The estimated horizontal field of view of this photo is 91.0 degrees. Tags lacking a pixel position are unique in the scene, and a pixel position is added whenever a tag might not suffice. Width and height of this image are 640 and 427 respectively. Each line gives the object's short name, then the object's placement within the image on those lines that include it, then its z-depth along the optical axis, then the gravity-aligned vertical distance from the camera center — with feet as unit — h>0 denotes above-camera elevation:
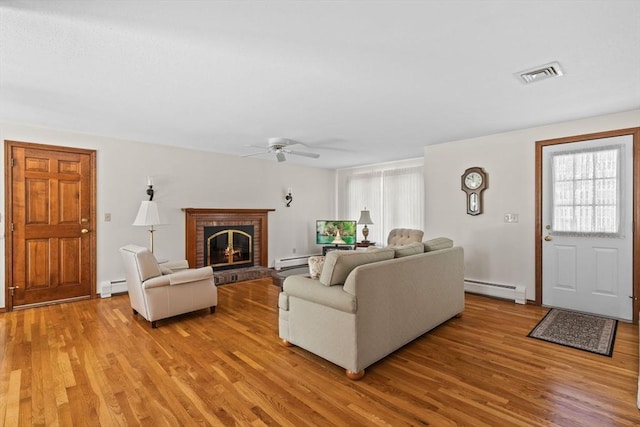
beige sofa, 7.54 -2.46
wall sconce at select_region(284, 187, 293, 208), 22.25 +1.16
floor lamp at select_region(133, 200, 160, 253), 13.99 -0.06
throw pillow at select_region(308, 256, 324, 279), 9.12 -1.54
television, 21.86 -1.24
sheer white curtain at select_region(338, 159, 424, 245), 20.65 +1.28
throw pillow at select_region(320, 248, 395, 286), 8.18 -1.34
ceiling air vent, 7.83 +3.63
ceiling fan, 14.67 +3.18
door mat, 9.34 -3.91
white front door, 11.44 -0.52
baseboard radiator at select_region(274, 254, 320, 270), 21.48 -3.41
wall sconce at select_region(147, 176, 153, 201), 15.79 +1.36
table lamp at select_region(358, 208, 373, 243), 21.52 -0.47
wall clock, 14.76 +1.26
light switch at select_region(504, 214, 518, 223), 13.92 -0.23
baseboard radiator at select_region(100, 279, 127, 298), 14.64 -3.49
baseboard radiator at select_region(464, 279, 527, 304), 13.64 -3.53
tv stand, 21.79 -2.38
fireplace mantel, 17.52 -0.64
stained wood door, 12.84 -0.41
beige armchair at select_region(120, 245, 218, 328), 10.94 -2.71
